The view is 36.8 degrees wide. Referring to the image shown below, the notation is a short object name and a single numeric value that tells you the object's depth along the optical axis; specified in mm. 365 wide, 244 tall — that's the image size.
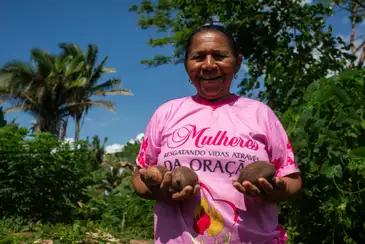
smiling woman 1431
